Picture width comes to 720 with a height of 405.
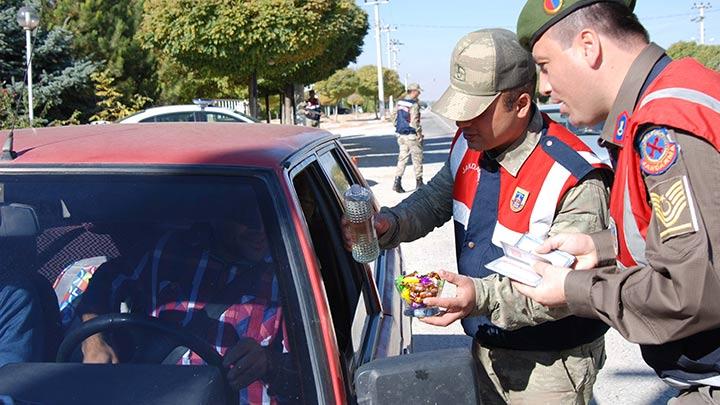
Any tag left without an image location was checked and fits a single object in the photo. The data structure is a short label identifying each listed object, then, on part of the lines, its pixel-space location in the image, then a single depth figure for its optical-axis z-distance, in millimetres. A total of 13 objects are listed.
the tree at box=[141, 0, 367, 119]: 13875
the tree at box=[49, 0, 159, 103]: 18453
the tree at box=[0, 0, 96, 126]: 13906
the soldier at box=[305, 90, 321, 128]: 18231
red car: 1636
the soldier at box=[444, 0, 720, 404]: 1358
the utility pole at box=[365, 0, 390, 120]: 49659
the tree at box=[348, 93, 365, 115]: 75125
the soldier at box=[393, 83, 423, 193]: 11789
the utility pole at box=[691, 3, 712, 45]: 63656
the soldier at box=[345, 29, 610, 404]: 2180
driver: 1737
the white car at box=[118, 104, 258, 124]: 11672
